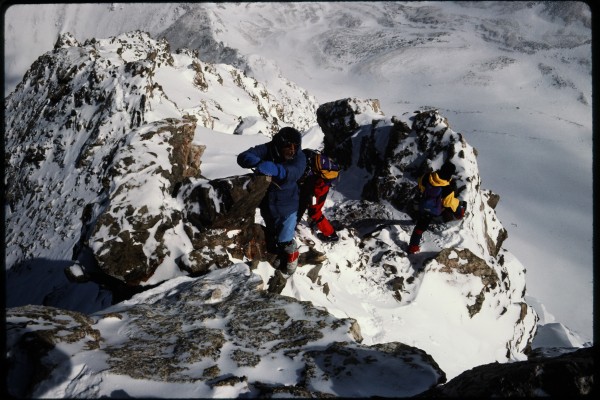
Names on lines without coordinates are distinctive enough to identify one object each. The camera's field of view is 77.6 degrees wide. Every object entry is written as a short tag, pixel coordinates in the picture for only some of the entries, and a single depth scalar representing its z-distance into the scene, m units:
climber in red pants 6.99
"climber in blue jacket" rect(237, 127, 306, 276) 5.45
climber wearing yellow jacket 8.32
